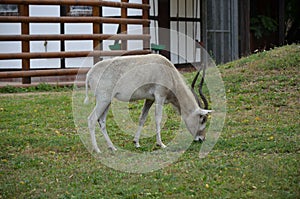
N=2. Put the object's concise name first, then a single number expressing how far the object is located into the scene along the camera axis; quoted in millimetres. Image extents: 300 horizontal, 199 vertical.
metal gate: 29983
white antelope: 13427
